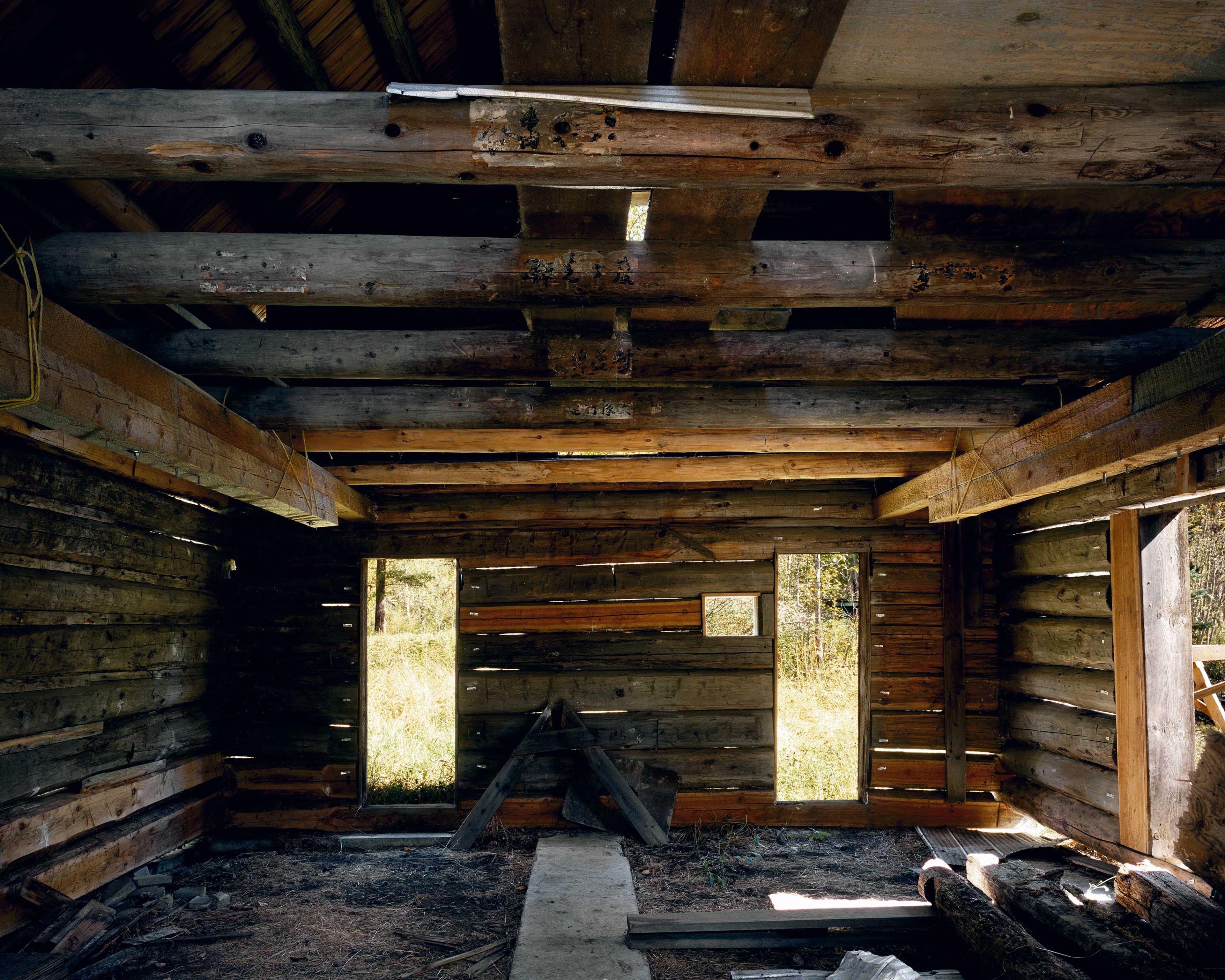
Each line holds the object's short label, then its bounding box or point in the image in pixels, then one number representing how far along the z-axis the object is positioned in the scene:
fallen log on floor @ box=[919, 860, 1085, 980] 3.30
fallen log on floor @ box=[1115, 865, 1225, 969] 3.04
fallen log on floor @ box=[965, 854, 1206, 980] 3.10
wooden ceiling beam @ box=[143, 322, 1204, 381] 3.52
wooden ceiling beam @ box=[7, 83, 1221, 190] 2.09
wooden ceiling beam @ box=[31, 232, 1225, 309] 2.78
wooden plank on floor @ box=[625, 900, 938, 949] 4.35
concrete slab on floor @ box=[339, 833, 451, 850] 6.56
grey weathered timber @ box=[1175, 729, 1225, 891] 2.49
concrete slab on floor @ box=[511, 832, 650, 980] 4.05
